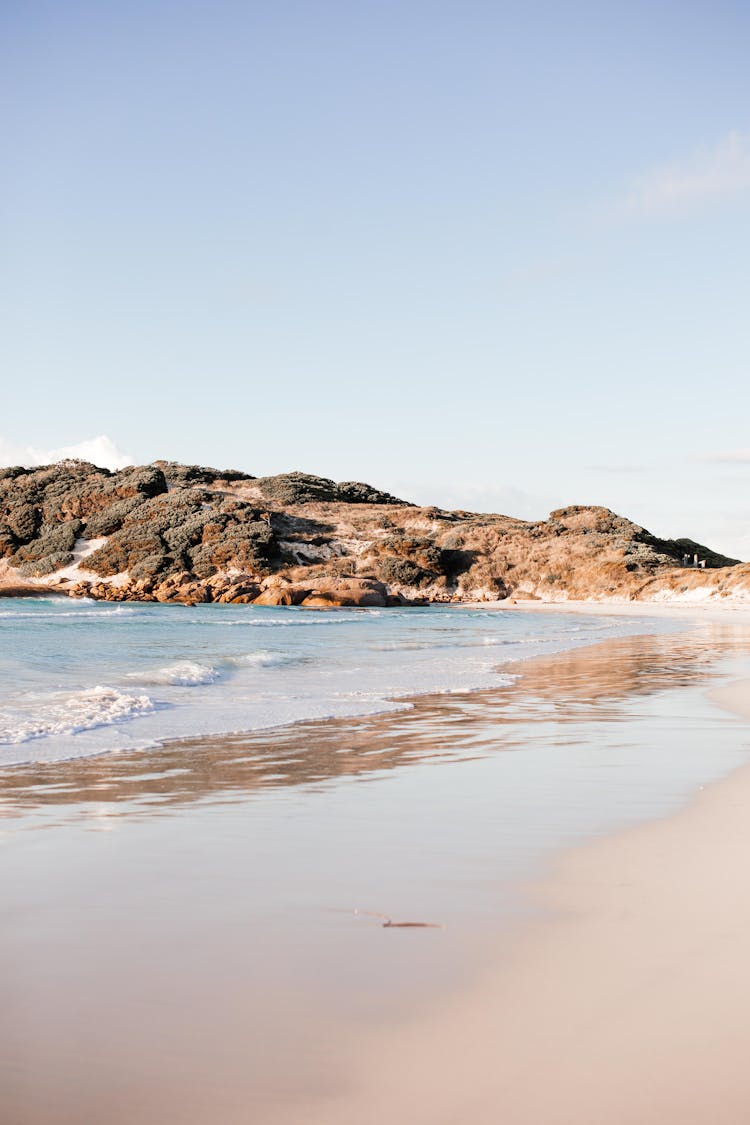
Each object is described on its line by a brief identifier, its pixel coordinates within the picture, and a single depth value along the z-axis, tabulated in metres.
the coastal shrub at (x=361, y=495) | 82.62
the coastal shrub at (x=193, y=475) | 77.69
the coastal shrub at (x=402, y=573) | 59.31
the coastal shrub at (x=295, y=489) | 76.50
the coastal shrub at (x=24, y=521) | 64.44
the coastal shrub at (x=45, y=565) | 60.09
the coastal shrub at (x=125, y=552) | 59.56
